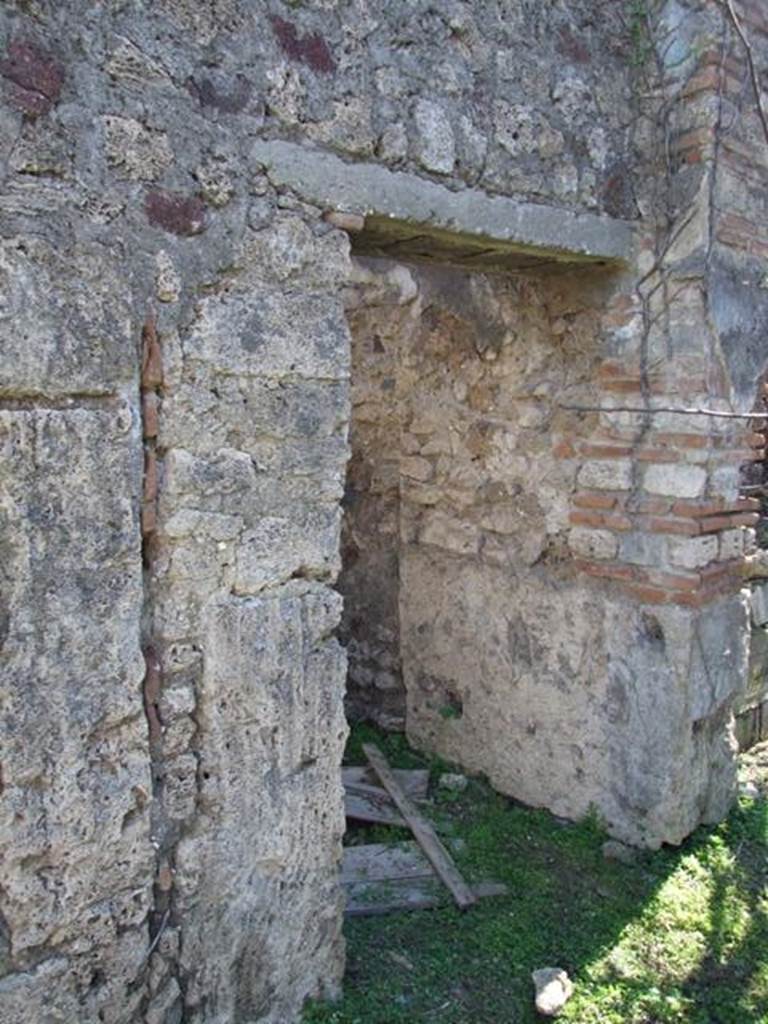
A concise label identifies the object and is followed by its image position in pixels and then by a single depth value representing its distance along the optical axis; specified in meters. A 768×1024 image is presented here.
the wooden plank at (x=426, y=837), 3.28
